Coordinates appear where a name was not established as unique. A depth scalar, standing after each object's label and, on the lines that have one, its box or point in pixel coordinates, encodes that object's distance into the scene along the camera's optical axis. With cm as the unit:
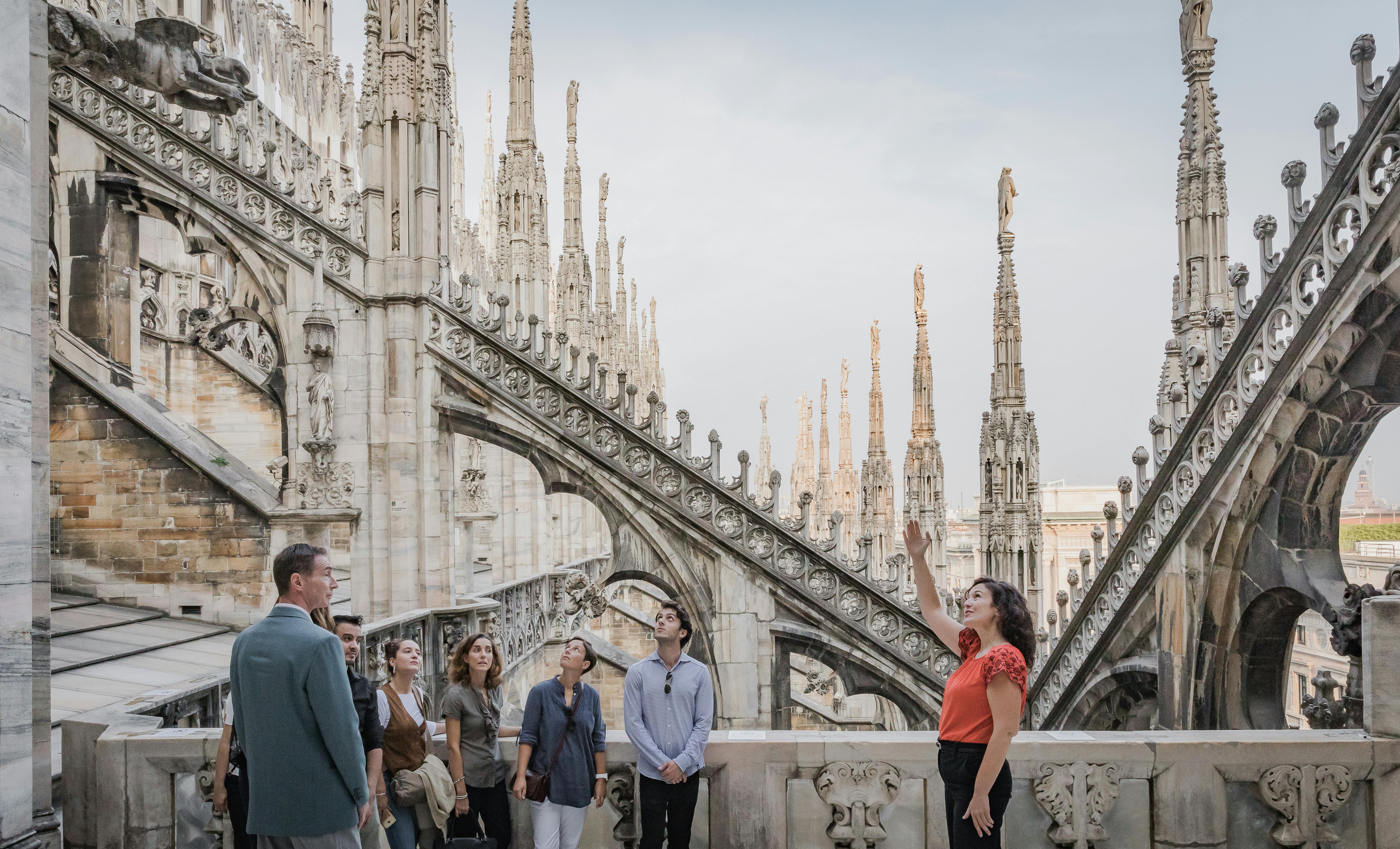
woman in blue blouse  369
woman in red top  281
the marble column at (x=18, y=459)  319
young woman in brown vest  351
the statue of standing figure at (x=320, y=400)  1020
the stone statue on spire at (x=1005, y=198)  1501
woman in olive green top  379
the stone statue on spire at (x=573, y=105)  2431
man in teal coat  267
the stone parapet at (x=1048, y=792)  379
